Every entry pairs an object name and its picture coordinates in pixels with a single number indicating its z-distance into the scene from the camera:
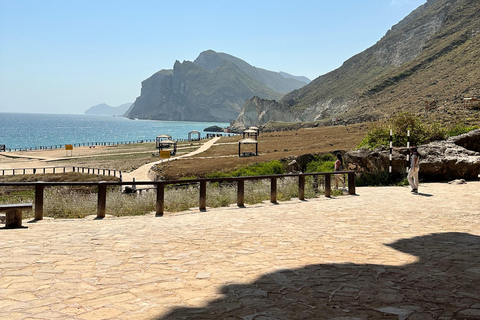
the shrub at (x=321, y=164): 26.29
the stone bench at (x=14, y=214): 8.27
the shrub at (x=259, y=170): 28.89
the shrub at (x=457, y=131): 19.97
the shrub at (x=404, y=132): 18.94
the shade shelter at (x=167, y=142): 53.47
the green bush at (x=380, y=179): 17.24
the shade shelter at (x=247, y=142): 45.22
